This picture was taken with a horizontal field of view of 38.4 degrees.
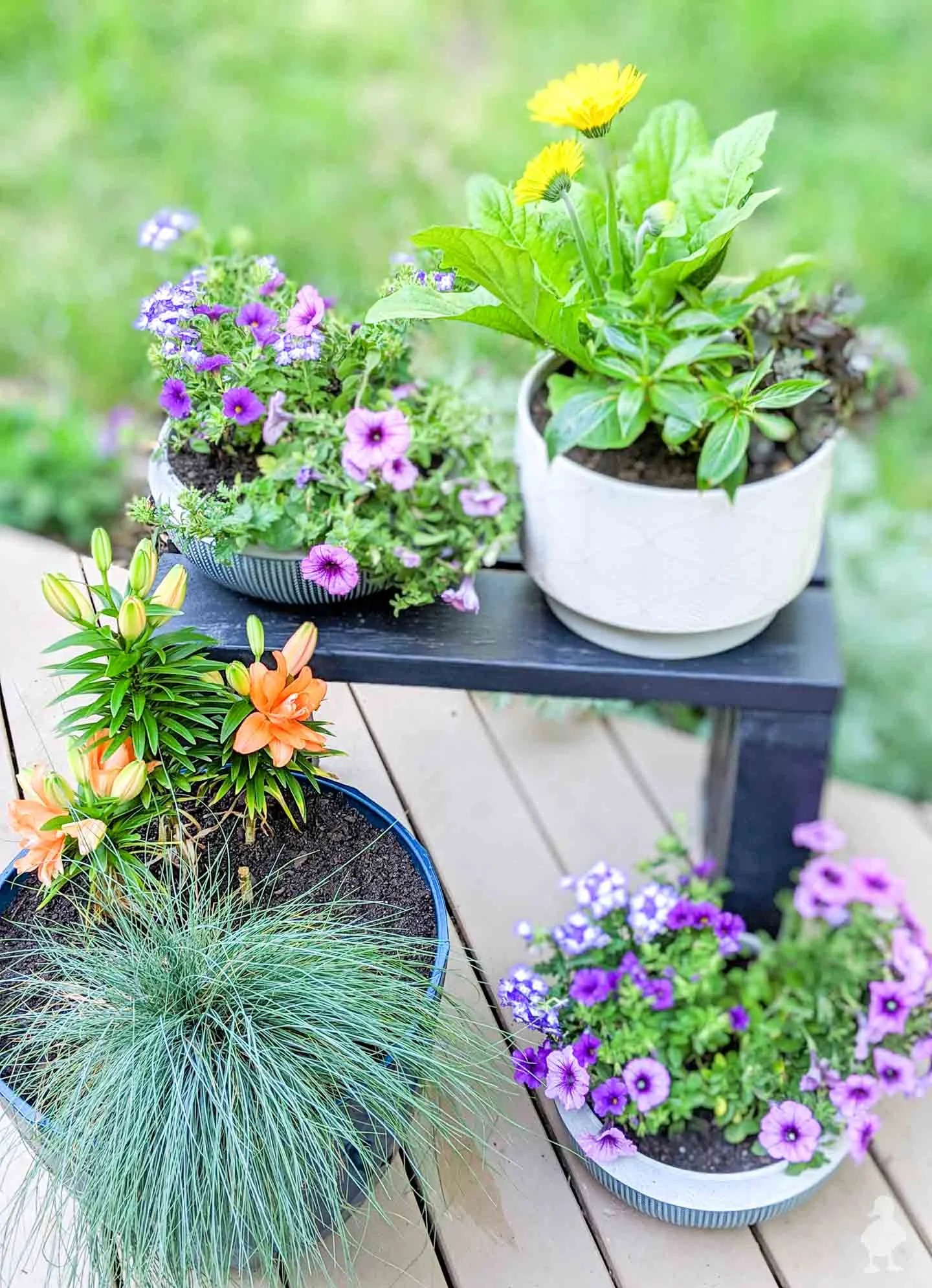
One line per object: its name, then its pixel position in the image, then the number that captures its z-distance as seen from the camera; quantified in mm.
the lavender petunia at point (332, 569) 1152
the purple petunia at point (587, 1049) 1238
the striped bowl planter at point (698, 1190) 1236
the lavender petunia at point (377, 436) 1162
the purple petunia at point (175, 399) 1173
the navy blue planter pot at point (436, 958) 1043
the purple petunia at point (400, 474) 1171
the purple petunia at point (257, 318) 1182
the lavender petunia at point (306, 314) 1145
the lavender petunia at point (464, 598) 1249
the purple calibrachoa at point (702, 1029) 1245
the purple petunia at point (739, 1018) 1325
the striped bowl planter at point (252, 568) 1208
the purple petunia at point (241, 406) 1167
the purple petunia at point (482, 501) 1233
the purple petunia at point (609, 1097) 1237
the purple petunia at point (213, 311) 1176
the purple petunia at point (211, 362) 1157
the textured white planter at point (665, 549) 1180
